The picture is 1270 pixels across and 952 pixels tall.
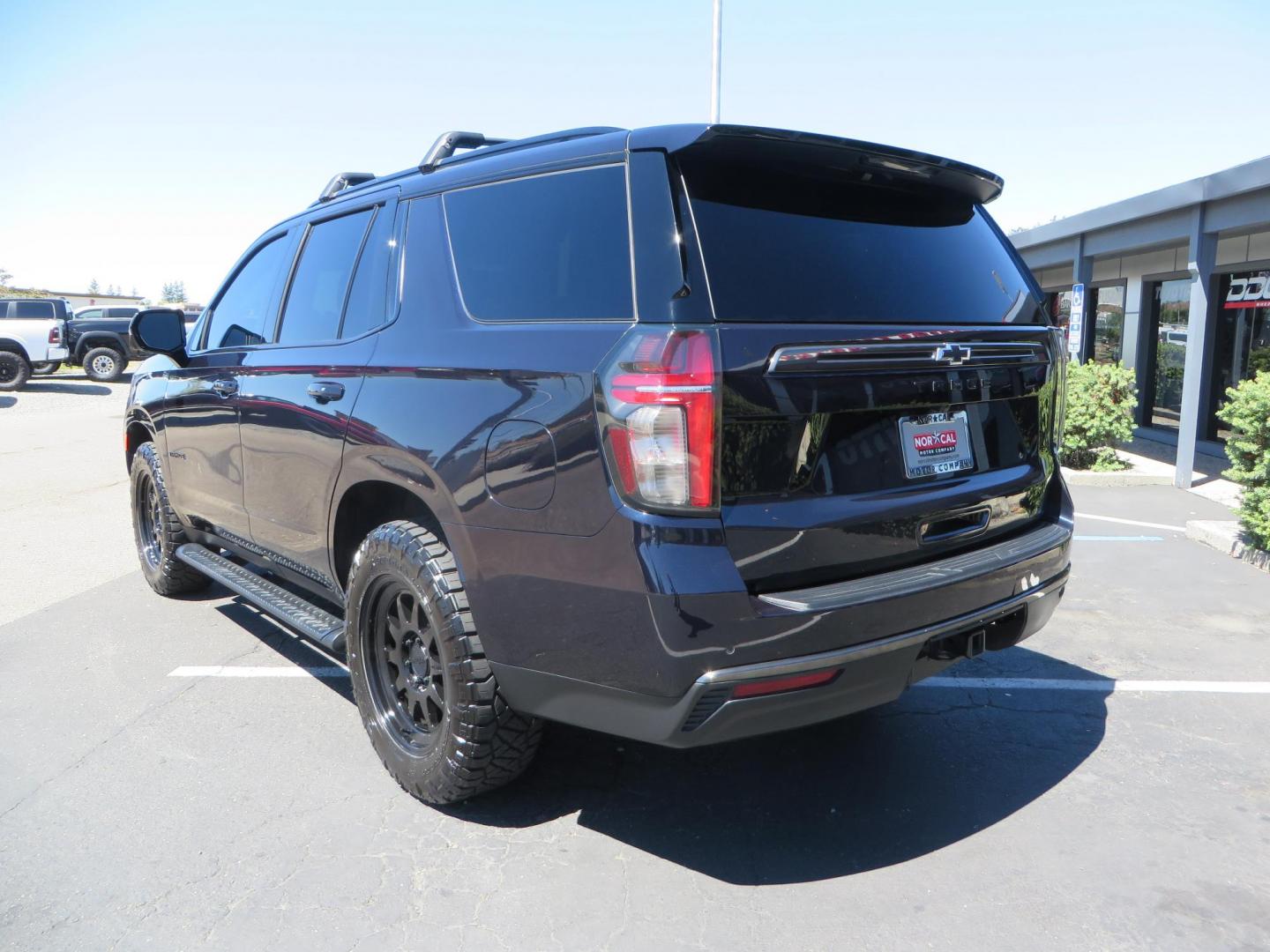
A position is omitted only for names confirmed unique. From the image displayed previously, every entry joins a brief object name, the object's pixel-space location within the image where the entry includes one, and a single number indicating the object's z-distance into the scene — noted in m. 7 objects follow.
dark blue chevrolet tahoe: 2.38
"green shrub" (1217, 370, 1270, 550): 6.56
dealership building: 10.38
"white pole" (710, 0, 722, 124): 18.89
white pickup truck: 22.75
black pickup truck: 26.55
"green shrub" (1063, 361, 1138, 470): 10.88
